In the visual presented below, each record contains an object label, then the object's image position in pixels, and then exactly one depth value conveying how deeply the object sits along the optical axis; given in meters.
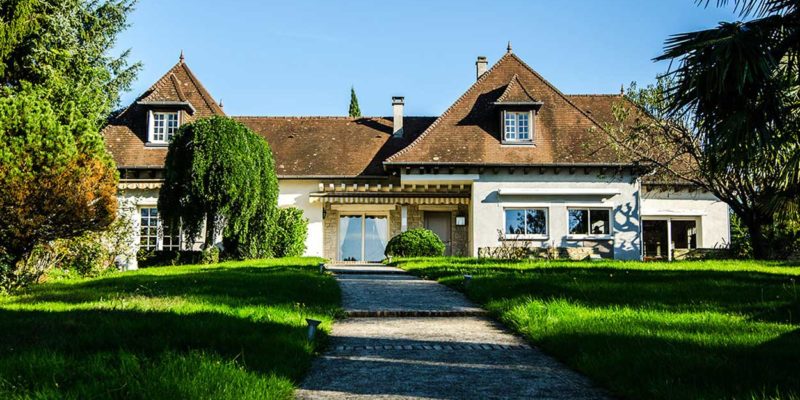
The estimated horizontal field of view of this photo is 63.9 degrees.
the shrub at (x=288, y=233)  22.38
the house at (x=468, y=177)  23.91
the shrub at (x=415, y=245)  20.89
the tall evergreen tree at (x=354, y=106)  41.91
